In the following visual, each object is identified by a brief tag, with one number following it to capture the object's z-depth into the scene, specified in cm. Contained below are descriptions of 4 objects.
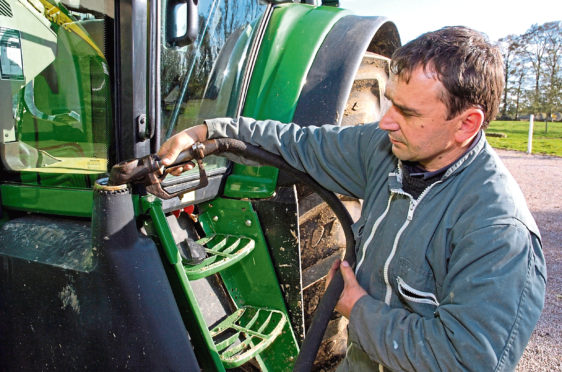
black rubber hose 153
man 108
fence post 1236
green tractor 150
